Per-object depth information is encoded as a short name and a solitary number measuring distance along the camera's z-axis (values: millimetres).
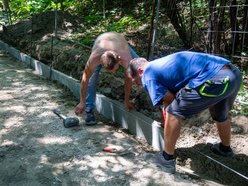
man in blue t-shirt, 2194
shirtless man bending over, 2705
